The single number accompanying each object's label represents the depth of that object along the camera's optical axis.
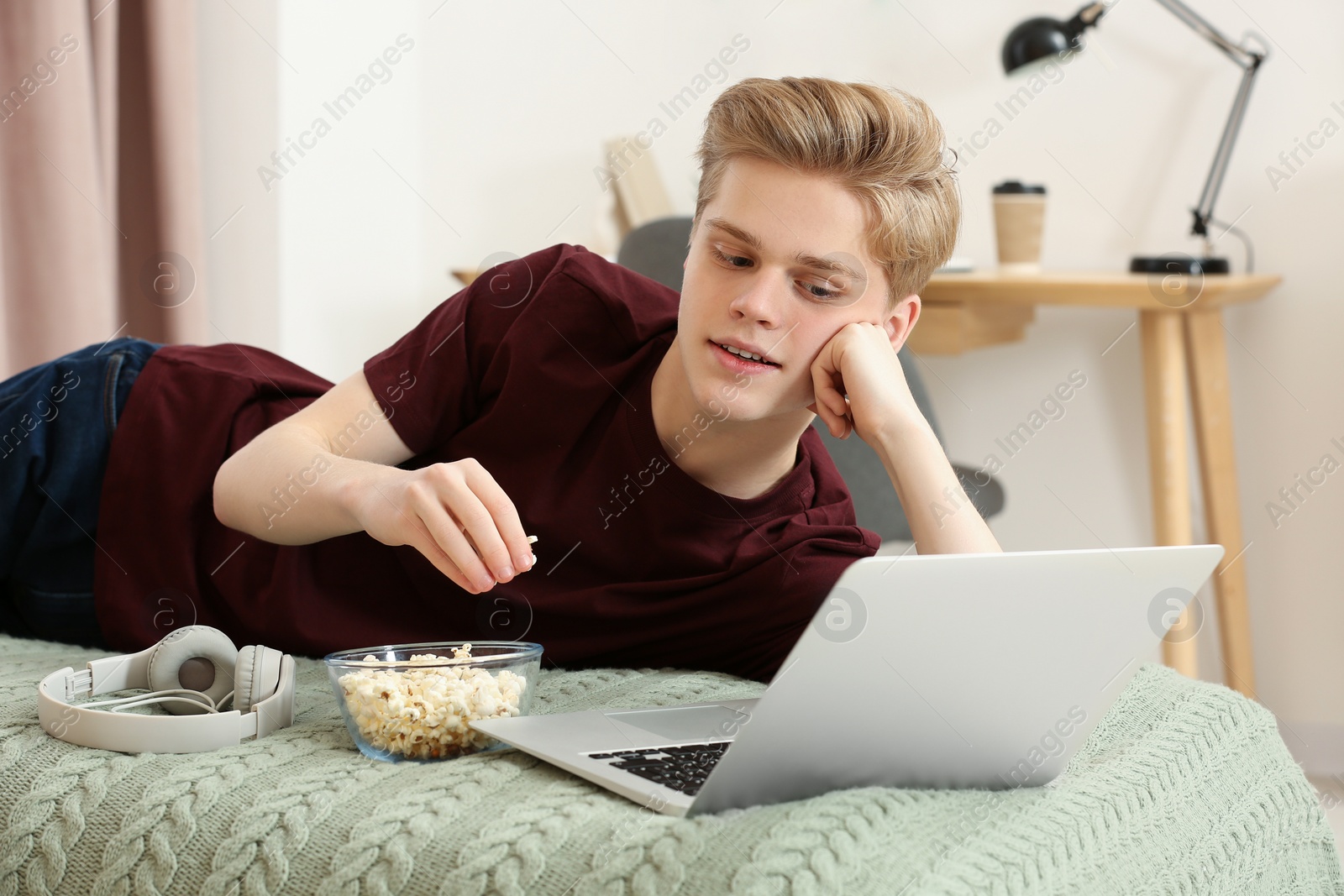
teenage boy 0.94
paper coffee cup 2.00
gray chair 1.63
